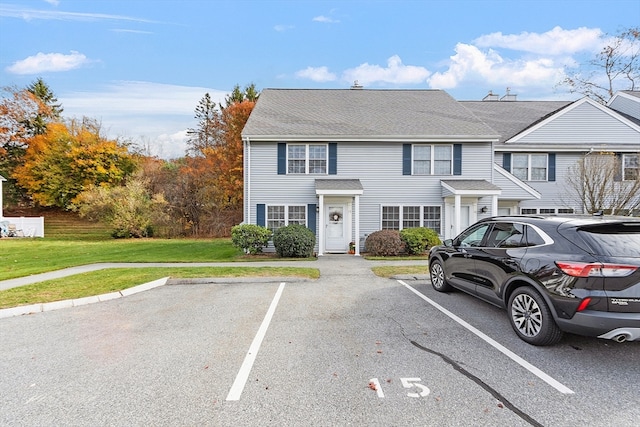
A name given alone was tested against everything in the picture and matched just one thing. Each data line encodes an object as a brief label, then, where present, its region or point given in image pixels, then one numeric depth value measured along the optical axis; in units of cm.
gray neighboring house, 1605
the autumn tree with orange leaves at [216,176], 2411
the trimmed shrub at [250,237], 1302
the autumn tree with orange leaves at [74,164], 2880
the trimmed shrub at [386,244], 1274
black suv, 354
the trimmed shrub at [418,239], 1291
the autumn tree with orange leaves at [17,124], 3238
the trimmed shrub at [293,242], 1245
